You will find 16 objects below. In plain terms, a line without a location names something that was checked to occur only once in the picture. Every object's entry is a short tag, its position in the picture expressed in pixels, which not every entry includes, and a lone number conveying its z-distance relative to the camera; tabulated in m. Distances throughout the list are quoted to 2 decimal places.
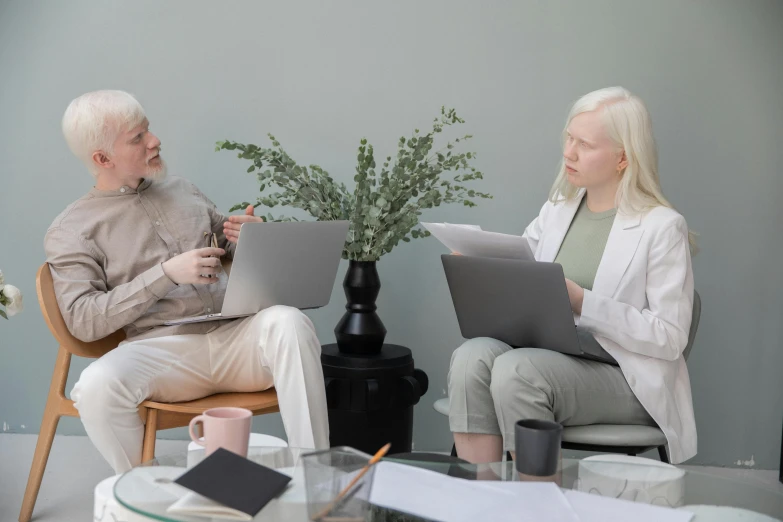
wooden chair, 2.19
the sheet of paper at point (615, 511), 1.39
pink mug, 1.44
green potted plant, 2.55
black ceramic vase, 2.64
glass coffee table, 1.37
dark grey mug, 1.44
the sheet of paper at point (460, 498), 1.36
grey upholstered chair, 2.05
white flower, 2.27
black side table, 2.55
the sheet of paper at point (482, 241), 2.14
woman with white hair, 2.12
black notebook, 1.31
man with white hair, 2.17
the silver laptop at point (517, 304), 2.04
